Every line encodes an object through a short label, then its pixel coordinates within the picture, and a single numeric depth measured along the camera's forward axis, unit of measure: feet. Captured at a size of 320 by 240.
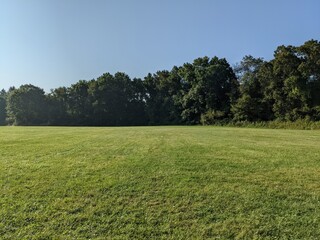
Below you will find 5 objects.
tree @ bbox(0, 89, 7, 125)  259.72
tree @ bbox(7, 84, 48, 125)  214.48
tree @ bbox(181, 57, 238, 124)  171.22
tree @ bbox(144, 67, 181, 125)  195.83
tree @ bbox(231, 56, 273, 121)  147.43
